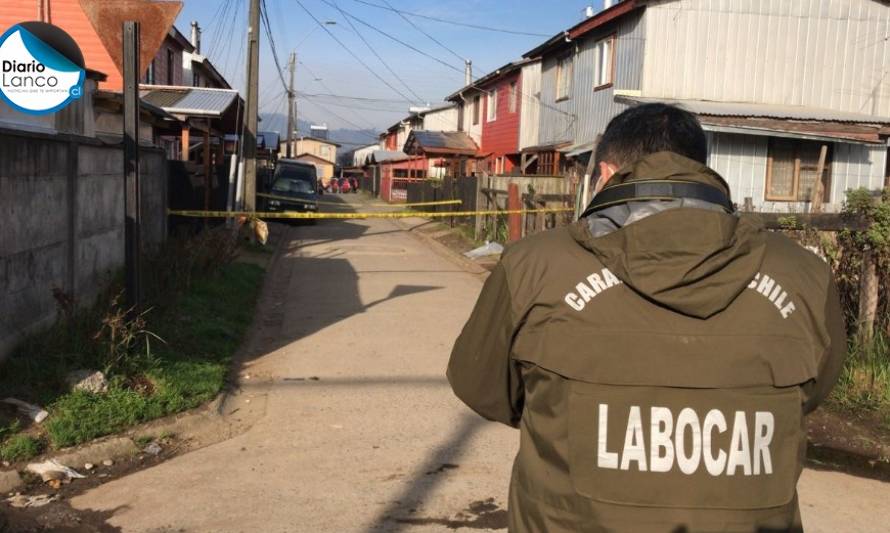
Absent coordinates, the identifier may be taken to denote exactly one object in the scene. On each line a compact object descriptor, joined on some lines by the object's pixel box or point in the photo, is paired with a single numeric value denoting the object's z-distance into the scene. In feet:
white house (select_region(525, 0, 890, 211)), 54.29
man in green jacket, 5.86
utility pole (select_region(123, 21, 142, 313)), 24.14
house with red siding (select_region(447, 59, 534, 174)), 95.40
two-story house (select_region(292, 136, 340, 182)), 339.36
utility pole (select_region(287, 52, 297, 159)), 199.31
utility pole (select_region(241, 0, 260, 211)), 66.64
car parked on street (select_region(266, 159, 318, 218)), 94.73
